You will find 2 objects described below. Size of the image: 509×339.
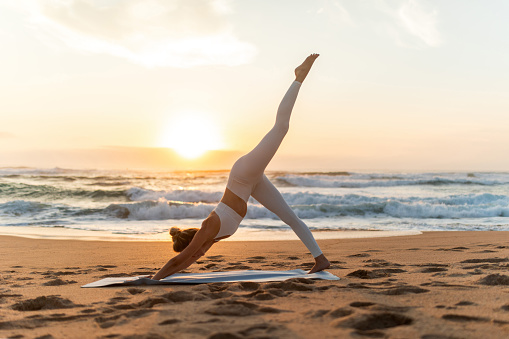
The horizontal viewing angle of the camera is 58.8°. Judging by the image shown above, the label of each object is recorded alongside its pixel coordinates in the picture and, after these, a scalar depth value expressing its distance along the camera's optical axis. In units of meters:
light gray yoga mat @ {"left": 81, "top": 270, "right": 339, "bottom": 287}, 4.04
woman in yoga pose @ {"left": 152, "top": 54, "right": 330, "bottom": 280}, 4.14
